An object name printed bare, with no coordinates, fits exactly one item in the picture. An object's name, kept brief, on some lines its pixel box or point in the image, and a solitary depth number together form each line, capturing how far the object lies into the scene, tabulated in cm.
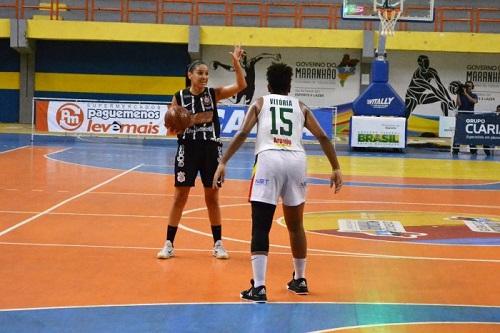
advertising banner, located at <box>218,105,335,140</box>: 2502
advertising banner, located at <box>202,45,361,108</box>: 3331
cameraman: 2555
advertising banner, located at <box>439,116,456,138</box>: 3069
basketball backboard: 2401
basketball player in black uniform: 800
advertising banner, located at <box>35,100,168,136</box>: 2484
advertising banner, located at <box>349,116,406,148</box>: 2481
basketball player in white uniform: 636
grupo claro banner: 2441
